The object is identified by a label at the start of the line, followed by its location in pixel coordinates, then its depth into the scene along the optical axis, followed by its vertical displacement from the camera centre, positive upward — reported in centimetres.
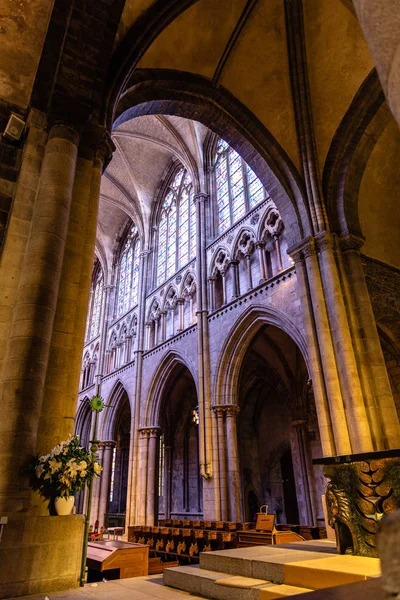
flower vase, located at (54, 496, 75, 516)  389 +0
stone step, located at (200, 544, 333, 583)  343 -51
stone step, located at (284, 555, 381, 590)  273 -47
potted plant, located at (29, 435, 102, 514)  383 +25
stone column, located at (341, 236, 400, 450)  774 +284
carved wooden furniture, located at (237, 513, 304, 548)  771 -63
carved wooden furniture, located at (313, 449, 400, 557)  367 +1
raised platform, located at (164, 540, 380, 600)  291 -55
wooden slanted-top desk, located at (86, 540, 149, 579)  594 -76
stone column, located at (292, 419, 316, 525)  1415 +118
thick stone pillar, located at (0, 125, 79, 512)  379 +185
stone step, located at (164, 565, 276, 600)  315 -64
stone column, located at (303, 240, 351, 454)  785 +270
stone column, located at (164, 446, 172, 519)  1984 +123
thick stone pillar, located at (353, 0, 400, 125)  99 +103
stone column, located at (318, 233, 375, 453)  767 +267
